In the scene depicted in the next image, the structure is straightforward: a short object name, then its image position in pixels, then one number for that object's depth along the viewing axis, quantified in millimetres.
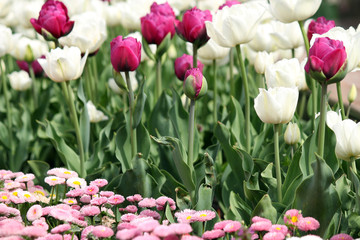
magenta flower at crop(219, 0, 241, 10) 3676
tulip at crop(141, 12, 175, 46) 3717
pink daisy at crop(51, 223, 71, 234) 3275
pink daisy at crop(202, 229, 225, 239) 3261
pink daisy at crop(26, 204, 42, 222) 3341
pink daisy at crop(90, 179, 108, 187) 3475
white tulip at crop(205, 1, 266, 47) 3563
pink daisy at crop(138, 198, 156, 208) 3413
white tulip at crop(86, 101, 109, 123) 3840
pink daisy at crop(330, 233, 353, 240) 3284
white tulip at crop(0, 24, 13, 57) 3891
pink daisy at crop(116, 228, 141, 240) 3210
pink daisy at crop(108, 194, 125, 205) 3399
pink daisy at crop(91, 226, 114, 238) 3267
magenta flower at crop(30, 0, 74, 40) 3669
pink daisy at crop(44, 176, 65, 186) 3478
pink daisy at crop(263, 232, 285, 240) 3232
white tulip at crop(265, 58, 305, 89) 3515
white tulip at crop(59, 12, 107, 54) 3803
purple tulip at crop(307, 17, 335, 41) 3596
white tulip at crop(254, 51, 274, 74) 3754
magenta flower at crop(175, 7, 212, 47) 3619
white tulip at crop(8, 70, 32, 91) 4077
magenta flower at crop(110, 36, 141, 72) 3517
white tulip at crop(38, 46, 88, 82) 3583
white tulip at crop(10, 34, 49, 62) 4025
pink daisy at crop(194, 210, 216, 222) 3314
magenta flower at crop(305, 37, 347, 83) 3347
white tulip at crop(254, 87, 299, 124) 3399
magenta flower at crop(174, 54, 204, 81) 3687
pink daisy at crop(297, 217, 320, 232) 3276
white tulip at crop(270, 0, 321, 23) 3534
